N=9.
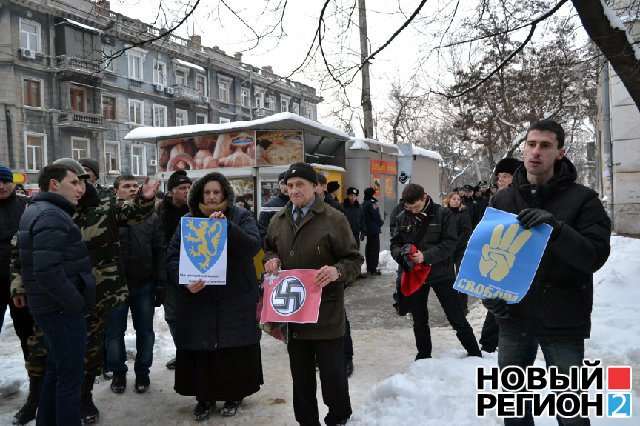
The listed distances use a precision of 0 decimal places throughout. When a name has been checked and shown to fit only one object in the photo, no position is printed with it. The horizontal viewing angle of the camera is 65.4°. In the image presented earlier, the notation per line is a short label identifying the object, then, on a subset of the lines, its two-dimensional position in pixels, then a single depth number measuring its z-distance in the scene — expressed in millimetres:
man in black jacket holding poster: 2477
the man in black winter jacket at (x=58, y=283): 3225
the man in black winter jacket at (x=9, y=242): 4484
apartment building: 28531
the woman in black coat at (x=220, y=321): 4035
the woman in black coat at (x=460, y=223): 6809
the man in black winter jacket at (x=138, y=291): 4664
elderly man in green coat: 3504
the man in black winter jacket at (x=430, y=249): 5000
